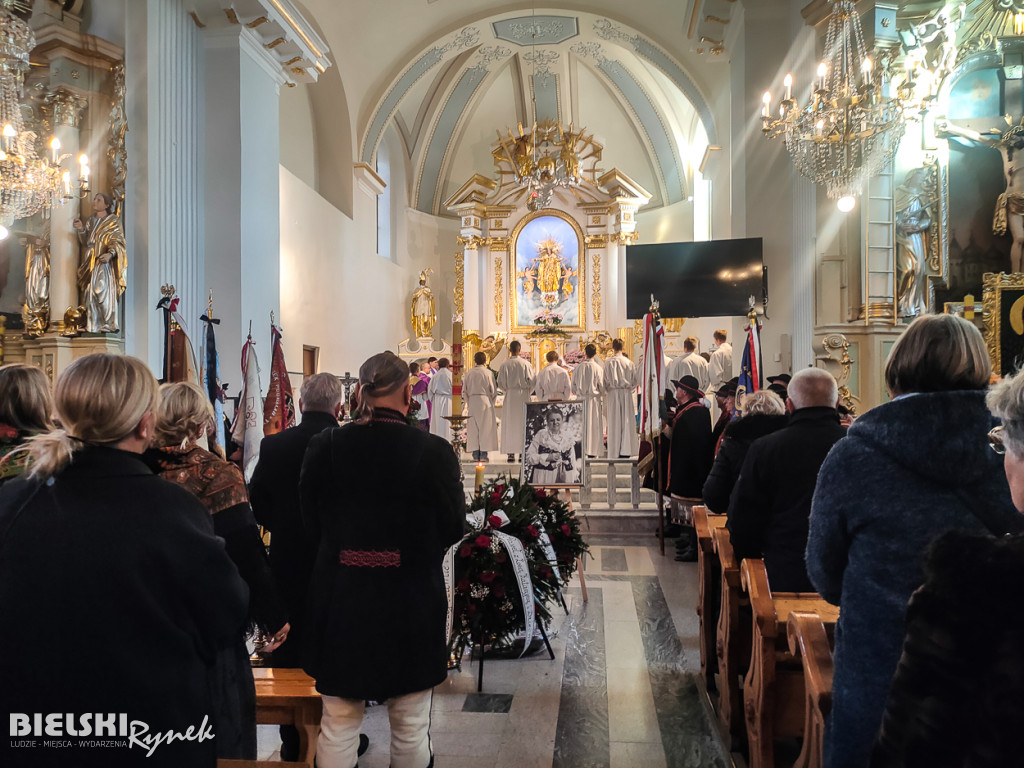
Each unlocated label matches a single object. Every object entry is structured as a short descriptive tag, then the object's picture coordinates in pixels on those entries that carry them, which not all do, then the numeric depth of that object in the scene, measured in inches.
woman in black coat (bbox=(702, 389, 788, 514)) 159.2
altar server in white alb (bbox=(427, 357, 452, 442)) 466.3
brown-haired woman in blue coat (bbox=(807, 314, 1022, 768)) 68.8
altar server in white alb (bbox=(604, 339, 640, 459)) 431.2
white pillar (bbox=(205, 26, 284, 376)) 310.7
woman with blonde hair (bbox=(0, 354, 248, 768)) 58.8
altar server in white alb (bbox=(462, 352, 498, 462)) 444.5
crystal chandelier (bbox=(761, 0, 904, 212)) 252.2
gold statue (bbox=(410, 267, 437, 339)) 663.1
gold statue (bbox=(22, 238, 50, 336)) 274.2
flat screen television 358.3
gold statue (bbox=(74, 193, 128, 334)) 269.6
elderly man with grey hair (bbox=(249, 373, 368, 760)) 125.4
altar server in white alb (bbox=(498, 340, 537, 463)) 444.1
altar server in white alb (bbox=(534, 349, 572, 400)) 425.1
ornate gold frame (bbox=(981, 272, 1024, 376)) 277.0
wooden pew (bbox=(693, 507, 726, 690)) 162.6
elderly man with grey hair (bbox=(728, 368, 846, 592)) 118.7
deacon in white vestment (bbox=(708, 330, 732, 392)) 438.0
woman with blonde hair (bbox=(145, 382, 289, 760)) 90.0
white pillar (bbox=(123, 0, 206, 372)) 276.8
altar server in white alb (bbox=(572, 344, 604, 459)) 432.1
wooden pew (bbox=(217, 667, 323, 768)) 107.2
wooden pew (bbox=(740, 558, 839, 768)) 107.8
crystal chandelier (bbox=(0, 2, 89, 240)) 234.1
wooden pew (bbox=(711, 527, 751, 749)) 135.0
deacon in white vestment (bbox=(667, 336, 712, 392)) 437.1
